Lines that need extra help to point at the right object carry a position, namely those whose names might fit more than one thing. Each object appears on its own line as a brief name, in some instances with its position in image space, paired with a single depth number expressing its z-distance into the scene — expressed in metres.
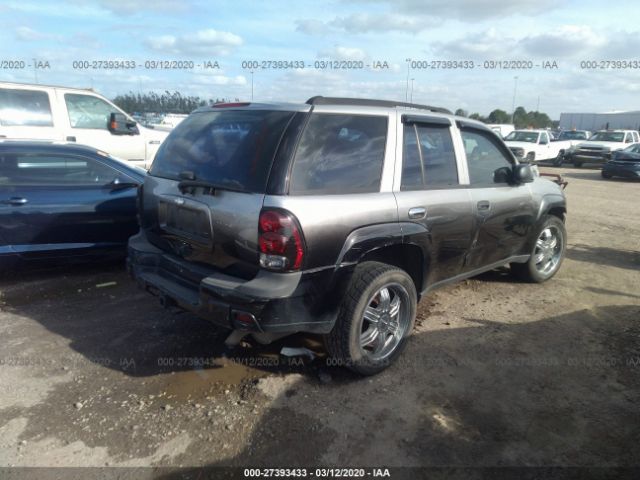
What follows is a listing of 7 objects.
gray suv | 2.85
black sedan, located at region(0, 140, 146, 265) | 4.75
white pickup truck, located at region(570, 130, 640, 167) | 21.53
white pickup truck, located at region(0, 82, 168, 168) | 8.03
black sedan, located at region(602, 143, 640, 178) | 17.25
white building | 64.38
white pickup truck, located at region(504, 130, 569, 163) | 20.25
